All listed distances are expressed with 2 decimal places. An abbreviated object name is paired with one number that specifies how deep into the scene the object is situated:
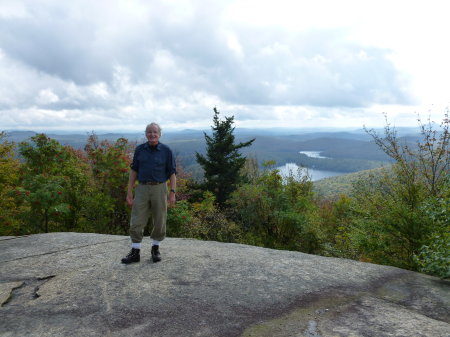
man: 5.29
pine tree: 28.19
